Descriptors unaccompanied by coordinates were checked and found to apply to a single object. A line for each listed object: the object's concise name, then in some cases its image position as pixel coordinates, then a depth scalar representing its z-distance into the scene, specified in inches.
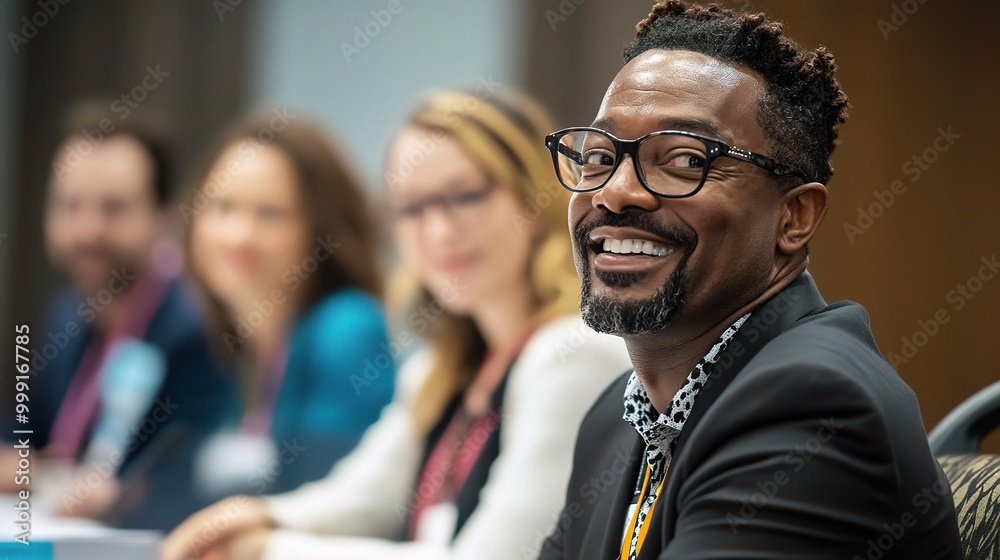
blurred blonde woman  171.9
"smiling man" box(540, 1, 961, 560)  71.7
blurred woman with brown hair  200.4
